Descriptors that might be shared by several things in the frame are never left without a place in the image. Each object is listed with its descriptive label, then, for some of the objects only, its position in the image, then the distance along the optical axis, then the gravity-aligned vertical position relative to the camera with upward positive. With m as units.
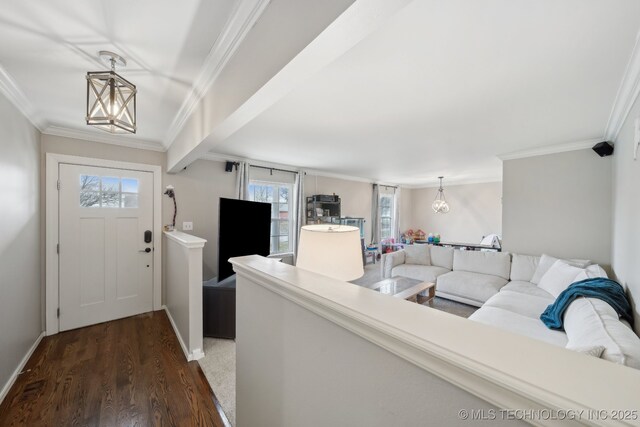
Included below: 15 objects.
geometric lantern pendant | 1.45 +0.64
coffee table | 3.27 -1.05
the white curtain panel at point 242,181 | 4.23 +0.47
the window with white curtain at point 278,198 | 4.75 +0.22
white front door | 2.96 -0.46
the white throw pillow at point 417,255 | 4.84 -0.82
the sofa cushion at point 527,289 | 3.01 -0.96
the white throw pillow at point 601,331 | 1.22 -0.68
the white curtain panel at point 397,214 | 7.56 -0.07
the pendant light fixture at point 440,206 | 6.43 +0.16
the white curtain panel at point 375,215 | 6.88 -0.11
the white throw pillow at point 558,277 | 2.80 -0.73
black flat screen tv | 2.81 -0.26
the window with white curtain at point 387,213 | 7.52 -0.04
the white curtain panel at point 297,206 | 5.07 +0.09
